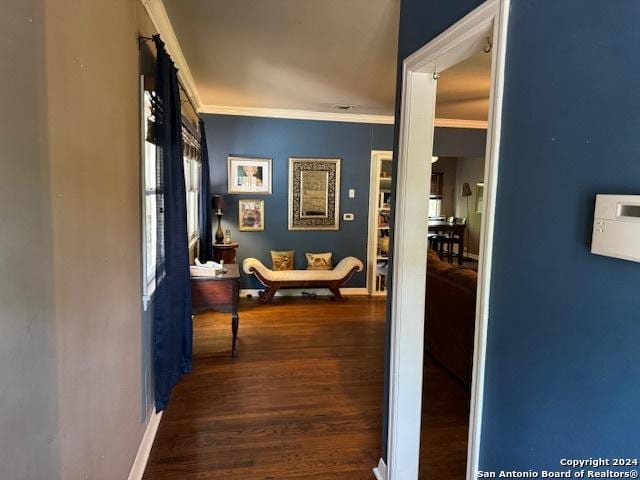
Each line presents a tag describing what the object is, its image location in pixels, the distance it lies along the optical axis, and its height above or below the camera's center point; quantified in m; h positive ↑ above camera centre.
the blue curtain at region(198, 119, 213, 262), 4.75 -0.09
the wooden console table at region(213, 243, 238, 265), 5.12 -0.62
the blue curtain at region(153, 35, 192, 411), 2.23 -0.19
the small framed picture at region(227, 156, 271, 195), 5.59 +0.40
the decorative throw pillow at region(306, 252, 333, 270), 5.83 -0.80
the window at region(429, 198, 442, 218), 10.17 +0.04
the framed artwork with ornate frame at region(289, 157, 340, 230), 5.78 +0.17
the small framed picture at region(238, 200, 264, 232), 5.70 -0.16
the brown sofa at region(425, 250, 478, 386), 3.08 -0.87
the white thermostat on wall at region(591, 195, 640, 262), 0.79 -0.03
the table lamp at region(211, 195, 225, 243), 5.18 -0.06
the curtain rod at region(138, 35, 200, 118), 2.10 +0.95
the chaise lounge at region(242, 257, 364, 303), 5.32 -0.94
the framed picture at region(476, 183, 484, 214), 9.28 +0.30
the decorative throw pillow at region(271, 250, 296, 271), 5.74 -0.78
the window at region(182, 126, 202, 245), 4.00 +0.26
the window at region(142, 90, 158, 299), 2.17 -0.01
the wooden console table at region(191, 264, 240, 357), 3.34 -0.74
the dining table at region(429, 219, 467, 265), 8.70 -0.46
